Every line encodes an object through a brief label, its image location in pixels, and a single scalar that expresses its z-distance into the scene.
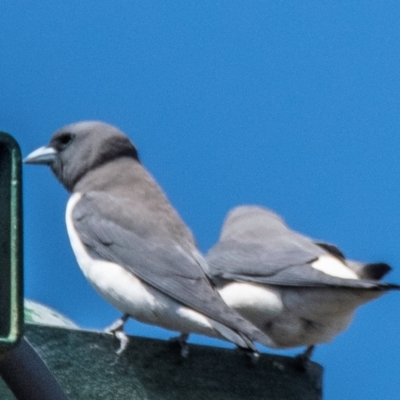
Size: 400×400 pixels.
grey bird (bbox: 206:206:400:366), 8.06
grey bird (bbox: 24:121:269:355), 6.84
